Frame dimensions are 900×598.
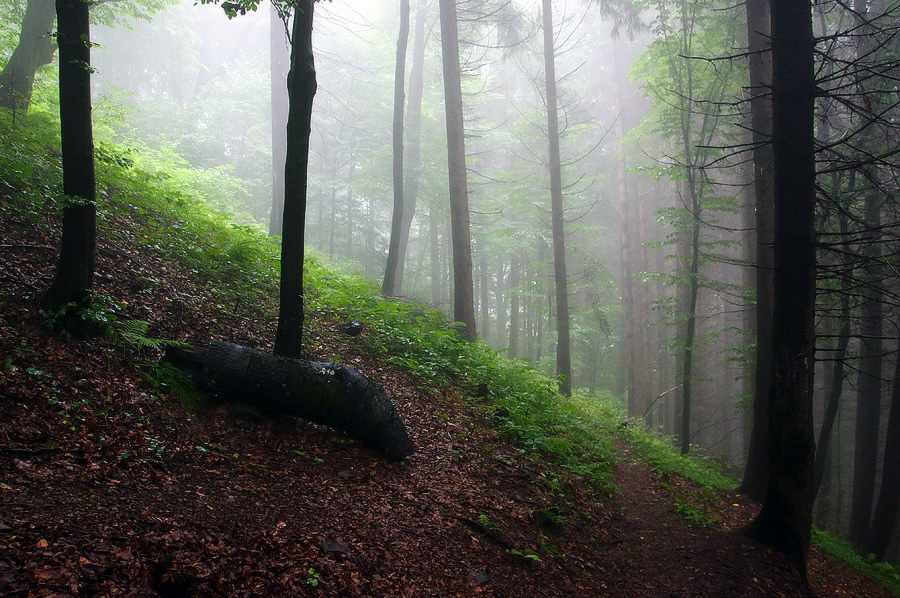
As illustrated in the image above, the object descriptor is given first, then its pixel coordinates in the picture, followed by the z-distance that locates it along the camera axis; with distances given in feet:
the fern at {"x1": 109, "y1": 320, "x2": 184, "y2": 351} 14.90
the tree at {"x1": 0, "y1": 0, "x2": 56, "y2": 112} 26.71
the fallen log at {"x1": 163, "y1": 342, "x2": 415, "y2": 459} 15.96
